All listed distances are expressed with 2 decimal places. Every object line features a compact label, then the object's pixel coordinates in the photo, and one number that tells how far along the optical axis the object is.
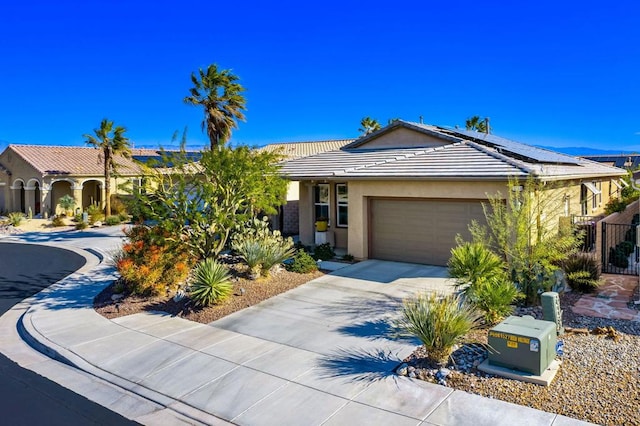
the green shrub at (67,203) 34.84
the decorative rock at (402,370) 7.96
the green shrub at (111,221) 32.34
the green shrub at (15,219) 31.23
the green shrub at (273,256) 14.16
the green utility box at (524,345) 7.35
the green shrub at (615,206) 22.43
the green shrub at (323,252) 17.86
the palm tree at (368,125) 44.09
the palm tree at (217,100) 26.58
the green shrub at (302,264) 15.36
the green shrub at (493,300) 9.52
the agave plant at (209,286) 11.79
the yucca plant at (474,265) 10.77
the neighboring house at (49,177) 36.22
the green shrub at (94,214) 32.06
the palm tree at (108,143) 32.94
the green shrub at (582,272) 12.26
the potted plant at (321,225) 19.44
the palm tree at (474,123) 44.19
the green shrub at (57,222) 32.12
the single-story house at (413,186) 15.38
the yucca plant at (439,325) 7.97
